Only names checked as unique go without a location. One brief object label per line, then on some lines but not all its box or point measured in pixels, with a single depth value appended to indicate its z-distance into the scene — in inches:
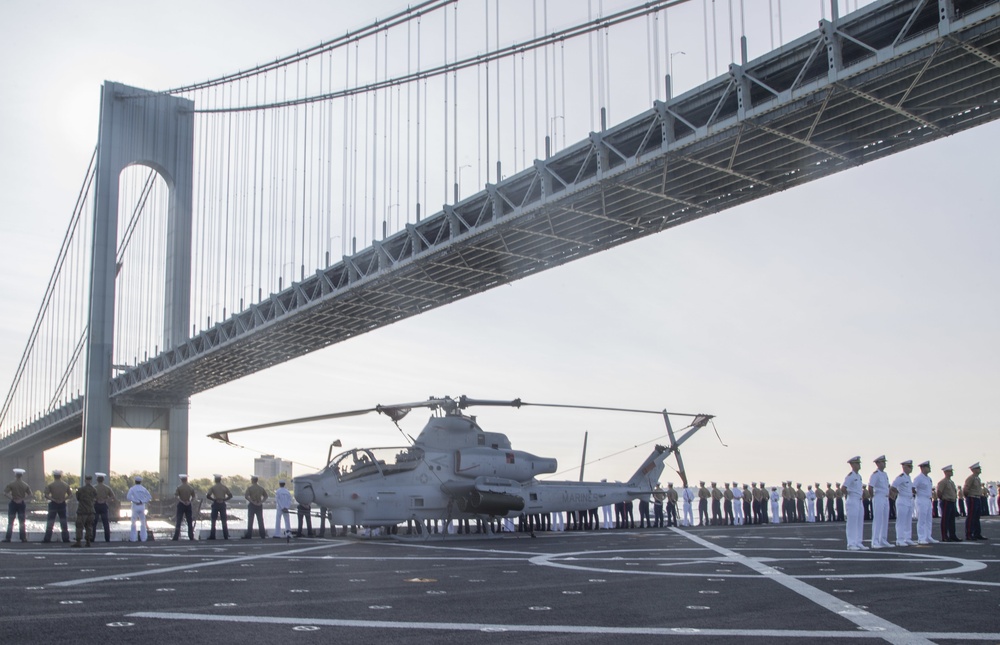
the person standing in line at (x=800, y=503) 1450.3
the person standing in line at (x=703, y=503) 1381.6
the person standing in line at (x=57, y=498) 802.8
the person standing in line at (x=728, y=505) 1391.5
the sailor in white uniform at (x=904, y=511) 701.3
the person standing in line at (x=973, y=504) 762.6
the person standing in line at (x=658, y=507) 1197.1
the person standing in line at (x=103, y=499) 781.9
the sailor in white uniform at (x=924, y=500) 725.9
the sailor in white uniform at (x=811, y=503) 1508.4
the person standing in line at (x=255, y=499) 882.8
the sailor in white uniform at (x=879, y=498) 685.9
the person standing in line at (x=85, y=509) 734.5
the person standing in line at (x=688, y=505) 1357.3
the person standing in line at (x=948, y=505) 750.5
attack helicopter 794.8
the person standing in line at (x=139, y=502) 835.4
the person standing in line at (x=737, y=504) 1430.9
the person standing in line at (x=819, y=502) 1489.8
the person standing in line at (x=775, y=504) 1577.3
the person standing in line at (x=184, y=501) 866.1
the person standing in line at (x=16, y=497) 791.1
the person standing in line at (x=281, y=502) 936.3
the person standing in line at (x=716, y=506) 1380.4
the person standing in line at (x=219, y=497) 871.1
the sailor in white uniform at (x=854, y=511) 660.7
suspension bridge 836.6
